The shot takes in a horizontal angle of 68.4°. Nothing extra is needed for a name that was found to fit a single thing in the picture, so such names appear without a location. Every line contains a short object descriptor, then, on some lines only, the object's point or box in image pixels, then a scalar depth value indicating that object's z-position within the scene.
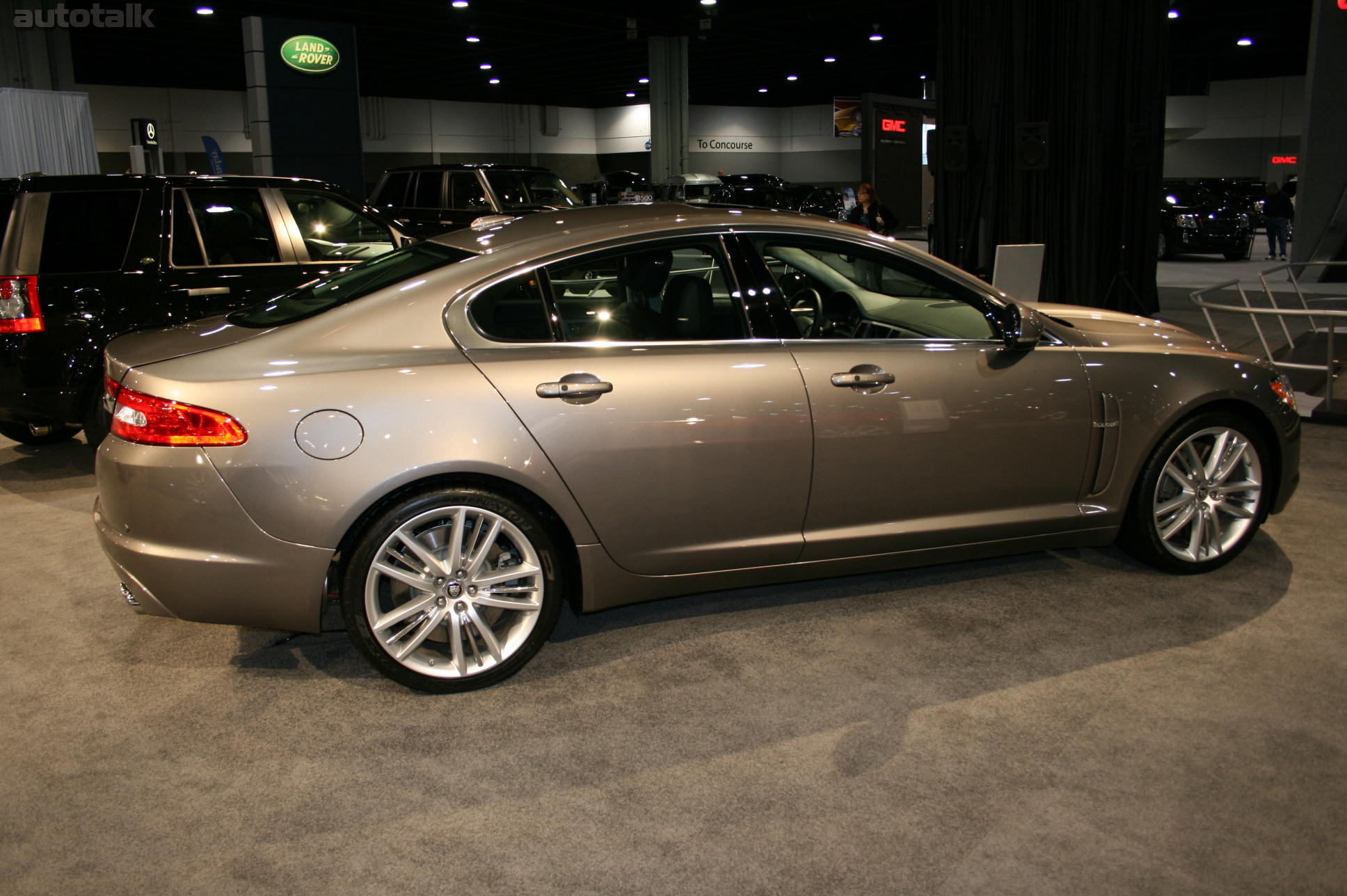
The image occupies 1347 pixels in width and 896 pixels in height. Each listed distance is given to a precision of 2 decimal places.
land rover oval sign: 13.05
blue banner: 19.65
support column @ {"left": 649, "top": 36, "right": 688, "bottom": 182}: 22.80
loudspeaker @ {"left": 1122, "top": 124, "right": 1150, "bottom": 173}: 11.73
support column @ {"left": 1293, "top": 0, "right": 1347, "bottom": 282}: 16.56
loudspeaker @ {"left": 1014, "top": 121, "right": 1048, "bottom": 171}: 11.73
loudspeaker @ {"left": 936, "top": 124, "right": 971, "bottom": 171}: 12.59
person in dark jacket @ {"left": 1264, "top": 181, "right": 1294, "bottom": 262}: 20.34
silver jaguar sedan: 2.97
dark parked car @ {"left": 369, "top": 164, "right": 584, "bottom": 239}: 12.70
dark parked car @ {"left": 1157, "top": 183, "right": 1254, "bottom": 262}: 20.75
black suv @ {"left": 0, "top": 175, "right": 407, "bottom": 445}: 5.32
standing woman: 13.12
